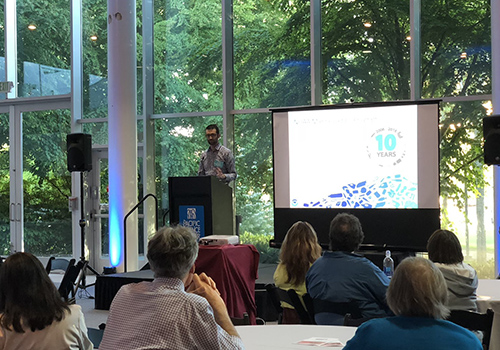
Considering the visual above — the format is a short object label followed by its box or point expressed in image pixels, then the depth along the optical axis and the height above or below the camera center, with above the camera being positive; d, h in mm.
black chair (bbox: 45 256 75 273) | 7168 -896
